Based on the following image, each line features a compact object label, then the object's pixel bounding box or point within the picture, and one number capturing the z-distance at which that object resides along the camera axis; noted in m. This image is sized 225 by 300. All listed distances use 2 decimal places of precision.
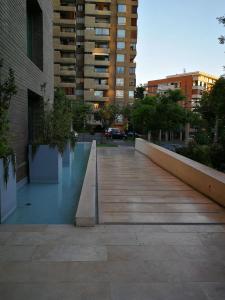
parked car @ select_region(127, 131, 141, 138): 41.12
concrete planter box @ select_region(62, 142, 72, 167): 11.65
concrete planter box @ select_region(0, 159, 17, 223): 5.12
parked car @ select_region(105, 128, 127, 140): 39.24
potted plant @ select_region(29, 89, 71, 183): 8.61
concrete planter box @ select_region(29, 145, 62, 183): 8.60
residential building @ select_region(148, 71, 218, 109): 80.81
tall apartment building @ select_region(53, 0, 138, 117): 54.44
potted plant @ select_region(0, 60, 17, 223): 5.18
